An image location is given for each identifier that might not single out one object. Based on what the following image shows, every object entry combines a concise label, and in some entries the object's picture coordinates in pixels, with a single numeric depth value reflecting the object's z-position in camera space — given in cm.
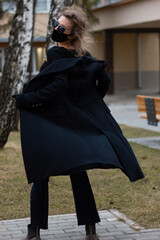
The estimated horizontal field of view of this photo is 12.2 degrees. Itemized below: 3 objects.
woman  521
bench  1388
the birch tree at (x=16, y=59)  1178
